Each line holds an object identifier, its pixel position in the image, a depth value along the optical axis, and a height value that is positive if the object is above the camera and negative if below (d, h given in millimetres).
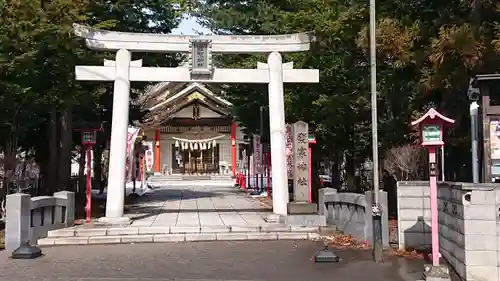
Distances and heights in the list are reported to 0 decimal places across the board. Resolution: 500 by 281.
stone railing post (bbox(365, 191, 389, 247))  12461 -1031
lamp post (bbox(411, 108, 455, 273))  9086 +510
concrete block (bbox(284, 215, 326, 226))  16172 -1435
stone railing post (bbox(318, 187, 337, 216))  17359 -928
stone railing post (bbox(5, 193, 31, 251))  12930 -1140
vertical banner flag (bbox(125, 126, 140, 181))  33156 +1763
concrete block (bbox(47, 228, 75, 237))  14547 -1584
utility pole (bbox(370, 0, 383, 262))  11661 +1181
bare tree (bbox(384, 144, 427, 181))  15898 +223
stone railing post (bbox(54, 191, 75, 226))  16062 -971
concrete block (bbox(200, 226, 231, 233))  15219 -1594
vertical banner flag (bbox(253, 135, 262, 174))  32156 +991
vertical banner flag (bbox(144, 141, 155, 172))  43288 +1094
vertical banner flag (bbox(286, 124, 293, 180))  18203 +515
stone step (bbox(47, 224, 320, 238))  14734 -1592
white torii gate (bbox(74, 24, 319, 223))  17016 +3036
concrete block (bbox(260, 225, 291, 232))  15359 -1595
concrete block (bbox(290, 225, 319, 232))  15437 -1619
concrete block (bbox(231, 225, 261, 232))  15347 -1586
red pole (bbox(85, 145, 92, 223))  17273 -588
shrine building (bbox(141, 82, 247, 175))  46500 +3467
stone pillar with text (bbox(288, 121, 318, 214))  17000 +232
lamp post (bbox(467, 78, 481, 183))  12039 +948
